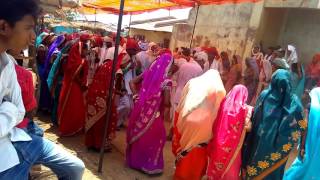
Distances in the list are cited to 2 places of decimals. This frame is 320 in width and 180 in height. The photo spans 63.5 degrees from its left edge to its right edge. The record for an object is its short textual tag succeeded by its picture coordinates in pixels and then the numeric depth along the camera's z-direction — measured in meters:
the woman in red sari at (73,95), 3.91
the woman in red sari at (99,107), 3.55
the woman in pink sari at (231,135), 2.73
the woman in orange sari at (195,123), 2.88
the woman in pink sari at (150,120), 3.21
